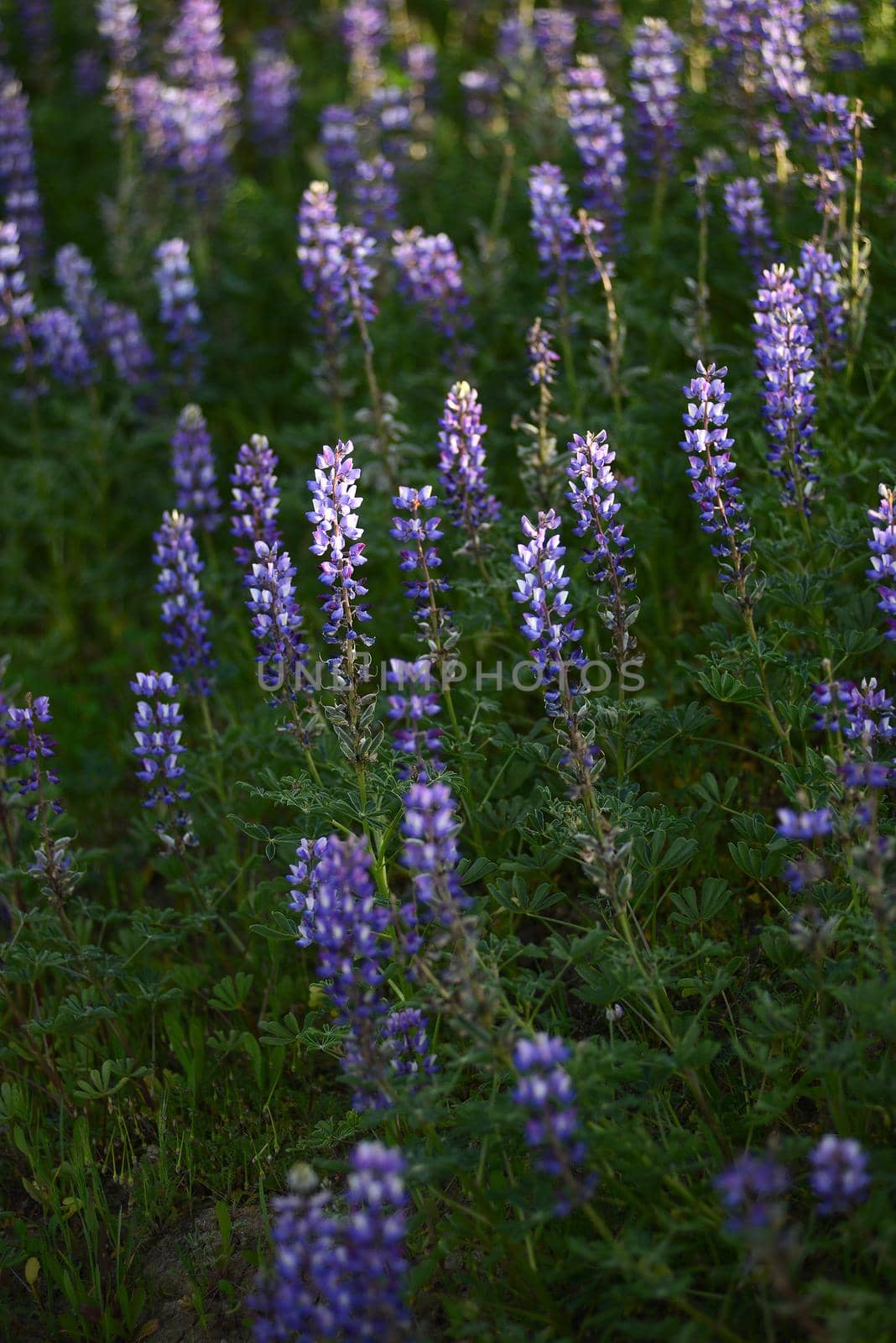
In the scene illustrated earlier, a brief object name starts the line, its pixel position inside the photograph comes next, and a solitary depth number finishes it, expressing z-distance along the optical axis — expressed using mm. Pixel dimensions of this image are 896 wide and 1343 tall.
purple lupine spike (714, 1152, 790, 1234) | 4316
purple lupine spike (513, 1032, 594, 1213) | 4707
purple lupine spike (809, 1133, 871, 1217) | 4488
